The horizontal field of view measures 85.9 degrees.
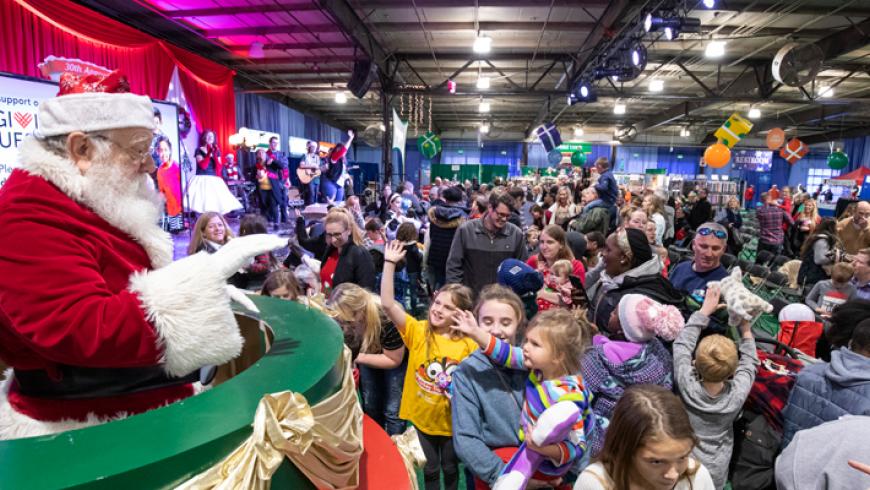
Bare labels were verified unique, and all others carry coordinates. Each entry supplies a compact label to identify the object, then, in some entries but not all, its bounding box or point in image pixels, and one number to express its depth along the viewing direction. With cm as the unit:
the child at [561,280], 340
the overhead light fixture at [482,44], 834
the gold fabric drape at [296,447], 72
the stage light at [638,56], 790
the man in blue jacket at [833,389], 187
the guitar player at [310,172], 1185
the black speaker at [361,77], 959
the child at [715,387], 205
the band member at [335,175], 1143
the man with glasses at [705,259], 301
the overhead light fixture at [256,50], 973
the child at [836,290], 354
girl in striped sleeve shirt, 146
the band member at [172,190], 905
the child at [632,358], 211
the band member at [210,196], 652
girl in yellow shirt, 217
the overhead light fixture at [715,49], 802
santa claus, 84
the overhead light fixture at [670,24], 639
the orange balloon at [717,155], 1333
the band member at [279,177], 1155
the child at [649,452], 139
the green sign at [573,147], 2044
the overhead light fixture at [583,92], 1066
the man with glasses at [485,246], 378
